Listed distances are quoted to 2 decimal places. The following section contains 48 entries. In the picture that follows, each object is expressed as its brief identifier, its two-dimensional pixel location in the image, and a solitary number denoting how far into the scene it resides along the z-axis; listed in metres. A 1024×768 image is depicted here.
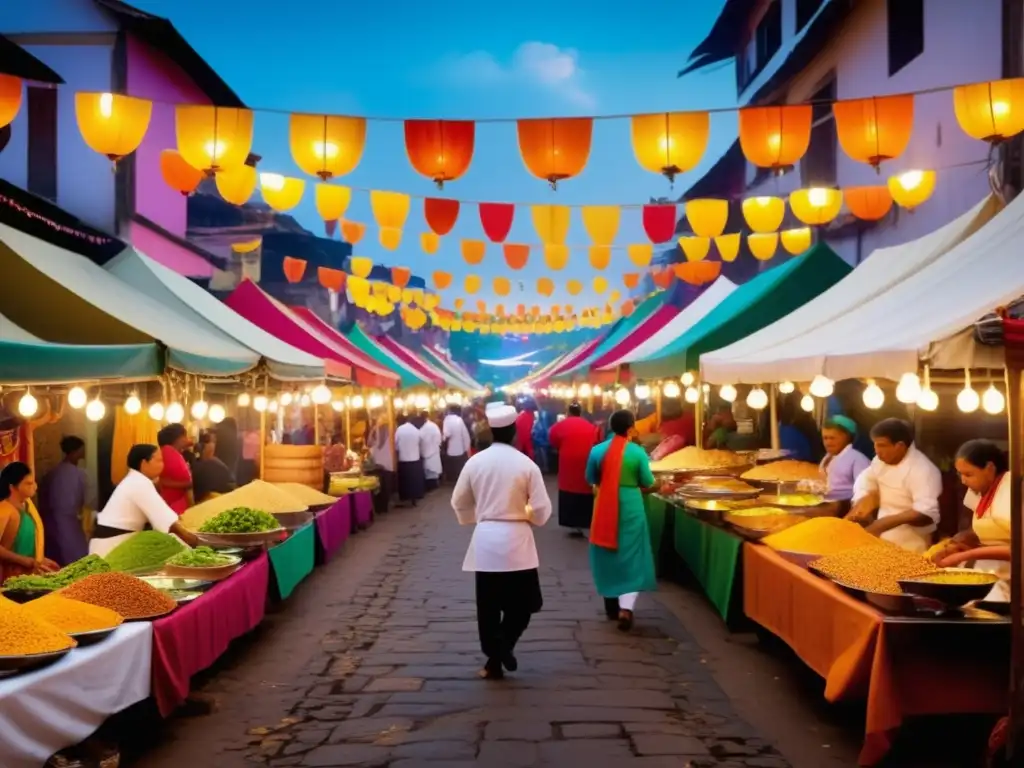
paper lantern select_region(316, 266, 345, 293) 21.62
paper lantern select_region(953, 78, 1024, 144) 8.52
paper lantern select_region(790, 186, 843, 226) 12.74
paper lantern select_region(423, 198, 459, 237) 12.48
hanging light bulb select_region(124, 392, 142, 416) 9.24
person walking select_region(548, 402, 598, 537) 14.64
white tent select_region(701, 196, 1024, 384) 6.14
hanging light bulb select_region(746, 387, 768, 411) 12.36
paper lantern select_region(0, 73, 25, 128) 8.51
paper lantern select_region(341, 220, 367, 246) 16.48
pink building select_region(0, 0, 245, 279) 15.80
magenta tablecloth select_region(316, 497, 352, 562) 11.84
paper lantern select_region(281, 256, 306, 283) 21.48
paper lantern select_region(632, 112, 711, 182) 9.45
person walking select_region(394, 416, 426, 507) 19.23
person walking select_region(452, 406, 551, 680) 7.16
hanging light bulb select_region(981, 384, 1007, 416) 6.73
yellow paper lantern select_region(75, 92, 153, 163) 9.17
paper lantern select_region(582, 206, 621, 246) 13.01
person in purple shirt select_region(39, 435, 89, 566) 9.59
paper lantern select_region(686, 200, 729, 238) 12.86
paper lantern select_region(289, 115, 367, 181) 9.62
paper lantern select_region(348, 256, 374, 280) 21.20
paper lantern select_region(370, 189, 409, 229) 12.71
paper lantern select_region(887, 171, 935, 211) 11.60
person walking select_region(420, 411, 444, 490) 20.38
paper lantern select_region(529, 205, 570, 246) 13.34
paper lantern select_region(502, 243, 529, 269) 17.66
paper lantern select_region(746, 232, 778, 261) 16.34
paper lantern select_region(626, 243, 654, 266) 18.39
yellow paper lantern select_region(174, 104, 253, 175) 9.56
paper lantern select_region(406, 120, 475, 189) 9.67
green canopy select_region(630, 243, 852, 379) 12.88
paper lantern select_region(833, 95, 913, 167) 9.24
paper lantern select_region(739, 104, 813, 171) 9.50
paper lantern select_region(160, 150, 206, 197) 11.51
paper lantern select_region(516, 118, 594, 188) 9.53
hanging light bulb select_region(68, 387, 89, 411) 8.58
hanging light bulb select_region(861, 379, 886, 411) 7.43
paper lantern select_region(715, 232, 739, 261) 17.02
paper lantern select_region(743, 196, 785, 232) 13.52
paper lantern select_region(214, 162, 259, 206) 11.35
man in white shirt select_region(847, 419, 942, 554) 7.18
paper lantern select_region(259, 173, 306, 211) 11.45
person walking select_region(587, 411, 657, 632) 8.88
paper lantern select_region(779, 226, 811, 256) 15.98
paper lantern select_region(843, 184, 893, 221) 13.27
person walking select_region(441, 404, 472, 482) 23.61
